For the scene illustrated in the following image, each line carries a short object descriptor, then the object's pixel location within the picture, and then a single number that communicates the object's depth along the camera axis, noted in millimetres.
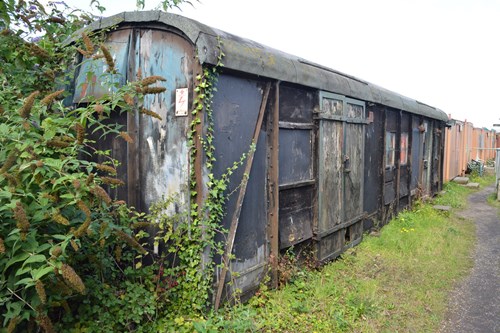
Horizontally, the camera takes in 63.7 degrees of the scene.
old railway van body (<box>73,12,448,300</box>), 3945
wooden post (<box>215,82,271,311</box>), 4021
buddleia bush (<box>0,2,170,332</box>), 2561
